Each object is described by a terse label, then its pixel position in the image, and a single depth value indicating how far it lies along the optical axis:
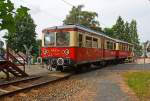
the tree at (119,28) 41.30
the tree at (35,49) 22.87
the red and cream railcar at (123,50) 16.16
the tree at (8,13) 2.86
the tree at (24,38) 23.42
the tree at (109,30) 41.26
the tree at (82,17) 35.05
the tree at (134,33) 46.23
